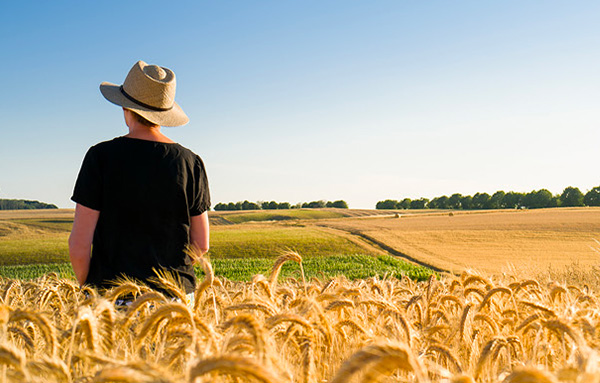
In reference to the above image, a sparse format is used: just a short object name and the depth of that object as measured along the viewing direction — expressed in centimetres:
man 284
